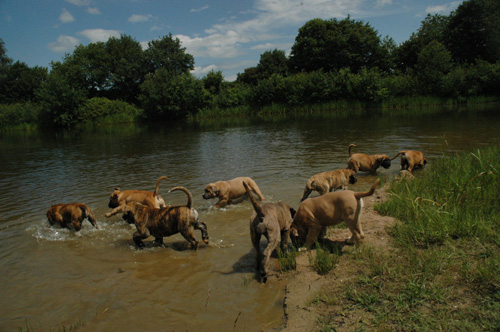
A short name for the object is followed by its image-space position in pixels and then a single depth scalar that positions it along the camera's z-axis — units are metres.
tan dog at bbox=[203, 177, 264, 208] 9.29
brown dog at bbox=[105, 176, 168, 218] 8.59
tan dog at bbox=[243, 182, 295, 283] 5.16
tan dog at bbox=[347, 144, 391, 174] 11.49
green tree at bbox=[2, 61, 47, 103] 71.89
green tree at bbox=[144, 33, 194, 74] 69.50
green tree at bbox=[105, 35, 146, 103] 69.00
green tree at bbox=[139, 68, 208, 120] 53.50
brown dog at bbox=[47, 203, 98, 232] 7.98
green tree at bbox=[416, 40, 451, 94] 45.09
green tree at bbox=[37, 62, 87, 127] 52.69
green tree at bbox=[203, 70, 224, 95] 63.09
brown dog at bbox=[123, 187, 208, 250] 6.67
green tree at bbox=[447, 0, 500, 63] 50.62
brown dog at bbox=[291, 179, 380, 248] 5.50
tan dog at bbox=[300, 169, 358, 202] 8.90
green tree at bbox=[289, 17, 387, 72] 61.75
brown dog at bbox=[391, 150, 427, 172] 11.49
